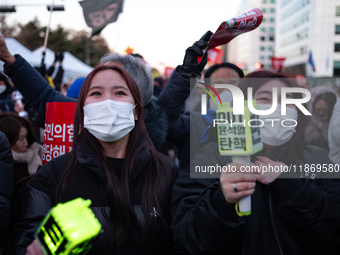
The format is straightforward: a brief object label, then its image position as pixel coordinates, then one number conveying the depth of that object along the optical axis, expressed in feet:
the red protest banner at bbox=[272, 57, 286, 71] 39.59
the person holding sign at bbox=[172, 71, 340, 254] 4.82
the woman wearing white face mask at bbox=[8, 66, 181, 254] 5.68
